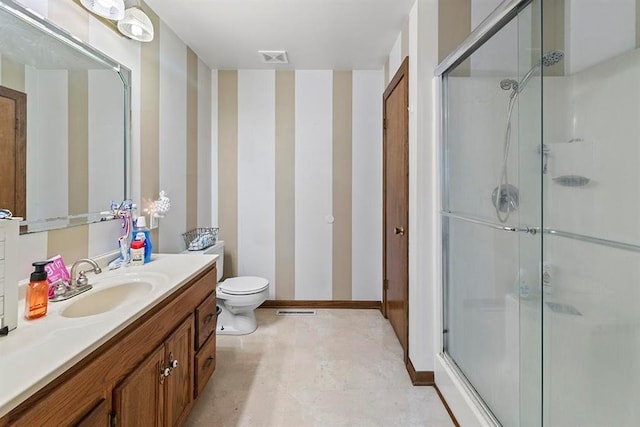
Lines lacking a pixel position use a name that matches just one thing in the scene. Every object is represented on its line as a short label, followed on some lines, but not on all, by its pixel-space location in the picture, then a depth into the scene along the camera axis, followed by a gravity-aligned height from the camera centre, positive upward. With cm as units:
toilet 250 -76
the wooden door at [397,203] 217 +3
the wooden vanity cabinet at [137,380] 74 -53
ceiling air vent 271 +133
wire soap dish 253 -27
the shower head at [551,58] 132 +63
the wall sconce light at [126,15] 147 +95
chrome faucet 120 -33
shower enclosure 114 -3
